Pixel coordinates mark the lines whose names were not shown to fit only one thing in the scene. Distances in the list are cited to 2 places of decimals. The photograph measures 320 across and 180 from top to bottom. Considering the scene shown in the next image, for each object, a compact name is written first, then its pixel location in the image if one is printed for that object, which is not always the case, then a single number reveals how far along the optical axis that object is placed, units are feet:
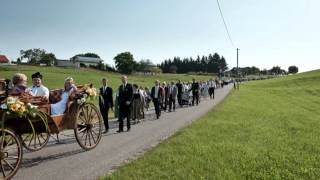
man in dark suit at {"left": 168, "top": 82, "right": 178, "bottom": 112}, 53.02
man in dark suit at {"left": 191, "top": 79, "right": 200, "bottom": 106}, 63.00
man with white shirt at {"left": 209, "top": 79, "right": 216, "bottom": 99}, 84.69
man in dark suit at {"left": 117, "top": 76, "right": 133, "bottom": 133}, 30.57
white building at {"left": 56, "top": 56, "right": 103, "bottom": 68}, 286.53
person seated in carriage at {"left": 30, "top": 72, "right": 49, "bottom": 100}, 21.24
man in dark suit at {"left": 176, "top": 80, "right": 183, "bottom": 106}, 59.30
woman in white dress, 20.54
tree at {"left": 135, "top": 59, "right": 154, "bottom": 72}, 285.09
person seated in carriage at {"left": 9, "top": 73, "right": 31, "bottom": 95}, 19.89
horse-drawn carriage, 16.16
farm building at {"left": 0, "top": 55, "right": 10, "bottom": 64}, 199.22
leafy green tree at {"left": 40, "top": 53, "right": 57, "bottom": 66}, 264.89
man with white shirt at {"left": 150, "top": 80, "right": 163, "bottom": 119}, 43.14
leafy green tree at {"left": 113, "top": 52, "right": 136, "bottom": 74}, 243.61
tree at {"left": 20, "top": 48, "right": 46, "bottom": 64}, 273.35
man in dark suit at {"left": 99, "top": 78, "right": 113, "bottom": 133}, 30.49
